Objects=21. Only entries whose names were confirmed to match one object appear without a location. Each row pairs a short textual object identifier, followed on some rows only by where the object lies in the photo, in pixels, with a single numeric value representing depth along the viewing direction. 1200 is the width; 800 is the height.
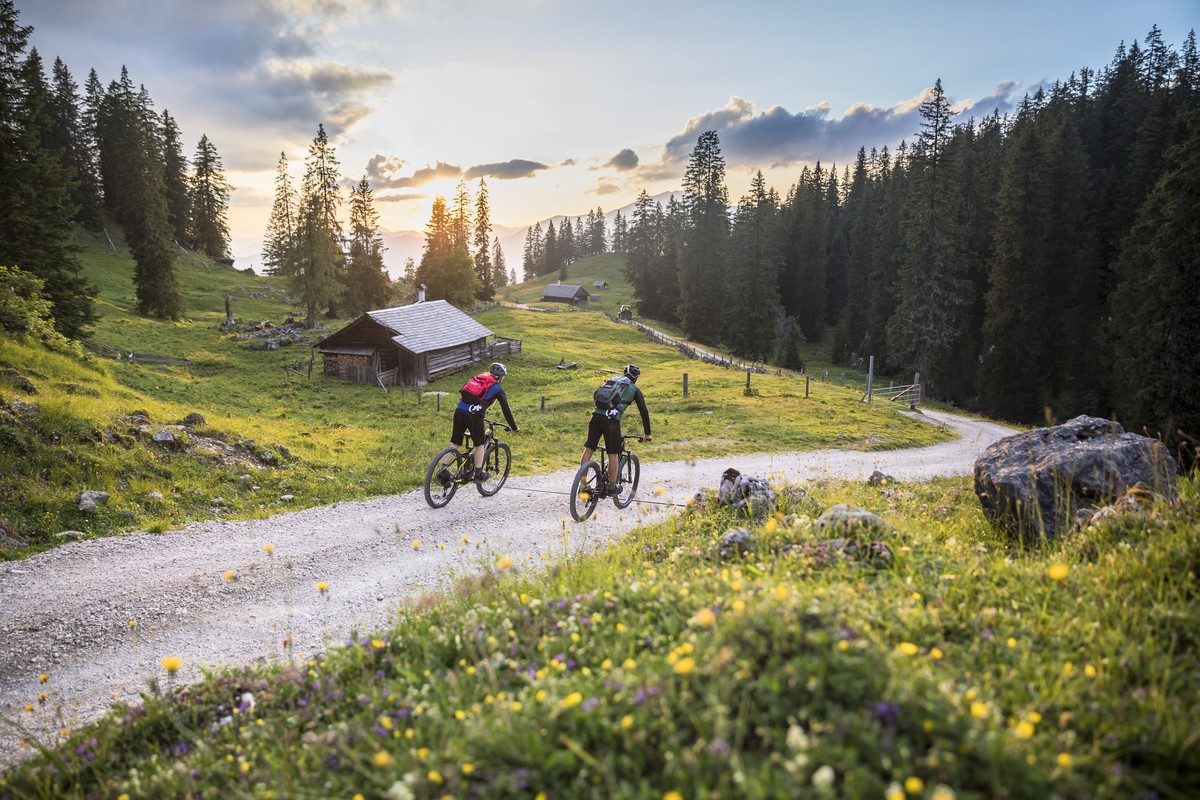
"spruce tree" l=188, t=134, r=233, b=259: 70.19
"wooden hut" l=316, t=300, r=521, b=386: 33.47
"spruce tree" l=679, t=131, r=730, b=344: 65.69
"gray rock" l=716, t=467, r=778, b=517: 8.16
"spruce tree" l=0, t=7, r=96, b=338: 21.56
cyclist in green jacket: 9.96
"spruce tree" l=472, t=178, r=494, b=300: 73.25
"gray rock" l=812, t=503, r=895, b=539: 5.50
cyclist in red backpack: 10.73
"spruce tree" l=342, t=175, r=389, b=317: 56.19
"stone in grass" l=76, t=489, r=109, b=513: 9.53
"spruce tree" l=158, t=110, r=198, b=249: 64.12
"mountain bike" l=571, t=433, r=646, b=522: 10.10
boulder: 6.57
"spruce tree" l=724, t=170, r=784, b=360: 60.03
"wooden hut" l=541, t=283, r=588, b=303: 95.21
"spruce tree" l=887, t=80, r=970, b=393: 37.94
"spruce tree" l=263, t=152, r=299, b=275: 45.34
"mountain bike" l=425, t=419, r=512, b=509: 10.95
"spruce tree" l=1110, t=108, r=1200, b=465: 25.45
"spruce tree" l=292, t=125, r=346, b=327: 44.28
